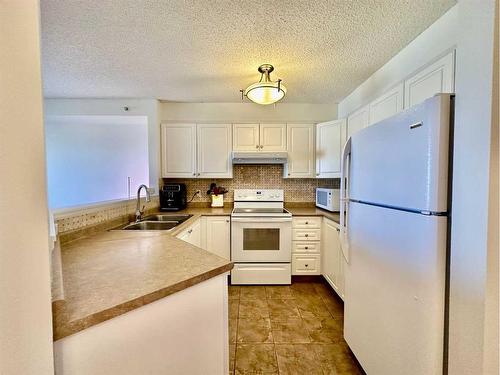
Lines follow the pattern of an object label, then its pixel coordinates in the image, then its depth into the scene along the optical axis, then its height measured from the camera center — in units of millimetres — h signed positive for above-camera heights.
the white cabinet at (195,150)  3086 +415
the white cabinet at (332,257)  2262 -863
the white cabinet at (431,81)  1328 +657
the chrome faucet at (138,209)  2125 -286
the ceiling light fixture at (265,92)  1803 +736
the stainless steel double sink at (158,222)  2107 -436
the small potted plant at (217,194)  3188 -213
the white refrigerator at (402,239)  918 -292
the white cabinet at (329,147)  2760 +426
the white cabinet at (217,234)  2727 -674
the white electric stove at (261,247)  2686 -828
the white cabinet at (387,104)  1786 +659
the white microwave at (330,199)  2707 -255
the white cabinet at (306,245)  2730 -817
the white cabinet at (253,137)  3080 +592
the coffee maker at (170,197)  2939 -231
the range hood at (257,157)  2879 +295
